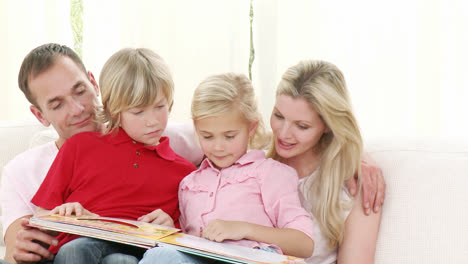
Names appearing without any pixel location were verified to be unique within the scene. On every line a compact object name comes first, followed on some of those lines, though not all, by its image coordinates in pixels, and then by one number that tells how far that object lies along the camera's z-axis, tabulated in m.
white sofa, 2.06
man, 2.19
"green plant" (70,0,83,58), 3.22
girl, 1.99
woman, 2.09
